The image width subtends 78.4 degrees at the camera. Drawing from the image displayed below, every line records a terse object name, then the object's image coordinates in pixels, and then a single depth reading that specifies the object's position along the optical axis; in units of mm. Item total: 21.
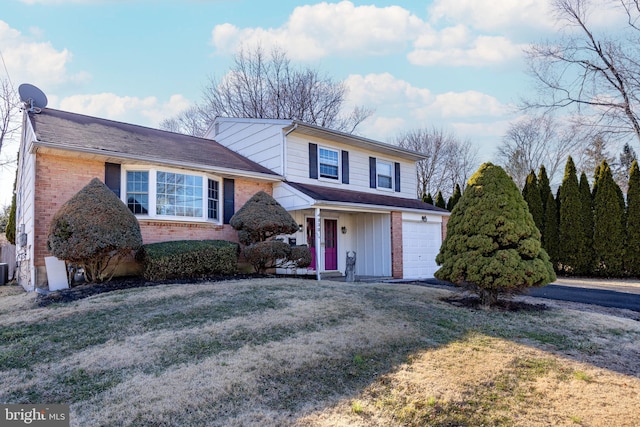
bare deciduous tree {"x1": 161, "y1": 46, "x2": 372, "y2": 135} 27656
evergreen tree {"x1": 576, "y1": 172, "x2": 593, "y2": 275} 15336
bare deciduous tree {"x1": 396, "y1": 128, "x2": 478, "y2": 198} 30953
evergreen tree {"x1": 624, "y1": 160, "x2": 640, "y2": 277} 14461
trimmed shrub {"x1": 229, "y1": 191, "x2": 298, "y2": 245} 10703
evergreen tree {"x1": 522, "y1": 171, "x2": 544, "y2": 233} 16922
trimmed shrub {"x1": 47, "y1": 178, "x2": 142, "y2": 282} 7926
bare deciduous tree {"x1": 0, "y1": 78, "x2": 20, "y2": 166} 21984
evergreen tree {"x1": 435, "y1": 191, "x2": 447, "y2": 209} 22156
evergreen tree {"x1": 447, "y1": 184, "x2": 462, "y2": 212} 20250
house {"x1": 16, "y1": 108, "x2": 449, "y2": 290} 9289
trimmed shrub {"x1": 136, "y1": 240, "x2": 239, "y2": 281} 9086
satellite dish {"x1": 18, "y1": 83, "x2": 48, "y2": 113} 10742
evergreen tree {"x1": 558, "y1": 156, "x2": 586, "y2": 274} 15523
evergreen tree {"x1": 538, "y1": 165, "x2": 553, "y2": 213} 17047
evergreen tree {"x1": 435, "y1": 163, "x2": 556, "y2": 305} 7191
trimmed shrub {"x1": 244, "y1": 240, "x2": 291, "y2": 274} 10391
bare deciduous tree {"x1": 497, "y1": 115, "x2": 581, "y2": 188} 29234
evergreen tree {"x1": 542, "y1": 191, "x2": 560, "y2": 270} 16194
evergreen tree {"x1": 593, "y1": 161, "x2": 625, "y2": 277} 14750
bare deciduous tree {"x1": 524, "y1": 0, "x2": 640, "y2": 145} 18656
